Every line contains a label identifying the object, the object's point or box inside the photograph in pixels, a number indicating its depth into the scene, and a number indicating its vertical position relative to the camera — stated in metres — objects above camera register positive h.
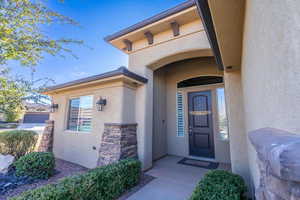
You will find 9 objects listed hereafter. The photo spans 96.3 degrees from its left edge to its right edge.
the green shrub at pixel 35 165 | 3.46 -1.24
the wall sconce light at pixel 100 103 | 4.22 +0.46
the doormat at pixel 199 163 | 4.43 -1.56
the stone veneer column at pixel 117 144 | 3.72 -0.74
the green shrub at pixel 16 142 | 4.54 -0.85
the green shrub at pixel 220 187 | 1.98 -1.11
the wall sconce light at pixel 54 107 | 5.74 +0.45
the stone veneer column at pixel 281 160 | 0.37 -0.13
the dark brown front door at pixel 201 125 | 5.04 -0.27
